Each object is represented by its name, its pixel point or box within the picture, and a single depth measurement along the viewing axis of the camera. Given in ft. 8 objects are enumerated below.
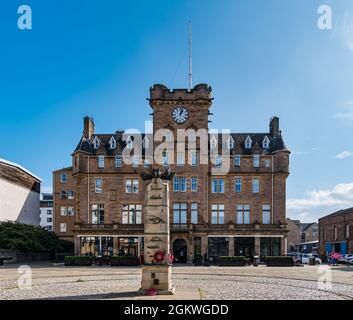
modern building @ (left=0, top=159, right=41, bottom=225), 212.23
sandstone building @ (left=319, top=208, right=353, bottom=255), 235.81
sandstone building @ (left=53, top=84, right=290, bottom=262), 191.62
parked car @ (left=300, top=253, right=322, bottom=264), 191.67
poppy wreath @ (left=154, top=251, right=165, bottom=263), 69.97
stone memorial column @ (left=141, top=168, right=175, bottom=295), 69.26
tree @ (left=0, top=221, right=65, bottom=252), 186.91
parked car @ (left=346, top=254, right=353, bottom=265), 186.95
